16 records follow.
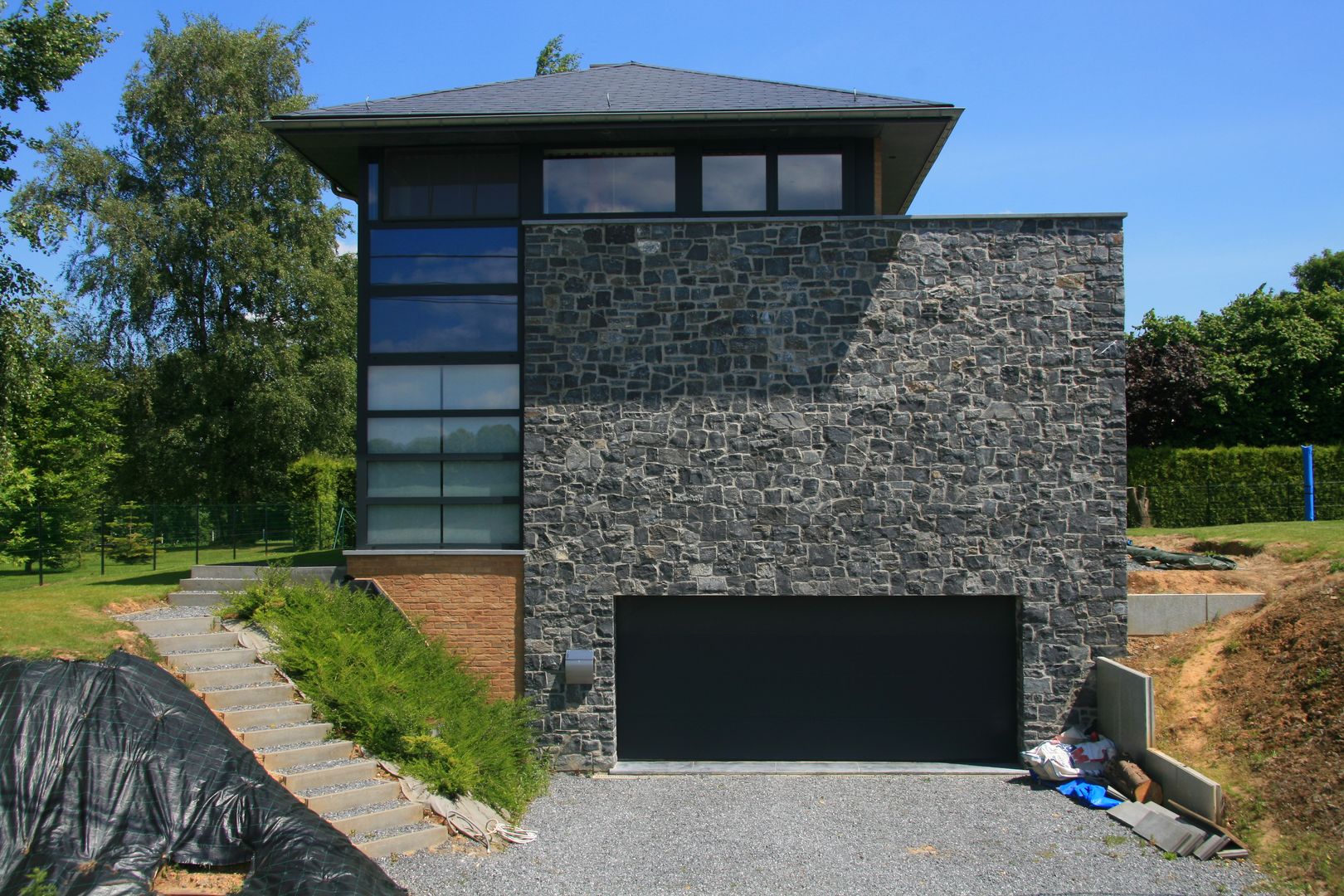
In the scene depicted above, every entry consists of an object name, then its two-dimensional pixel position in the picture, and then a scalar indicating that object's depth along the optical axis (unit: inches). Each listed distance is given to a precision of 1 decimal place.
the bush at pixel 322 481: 874.8
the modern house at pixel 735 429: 470.3
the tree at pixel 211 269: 983.6
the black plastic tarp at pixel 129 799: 270.1
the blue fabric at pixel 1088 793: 411.2
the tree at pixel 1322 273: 1466.5
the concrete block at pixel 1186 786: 367.6
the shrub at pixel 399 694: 382.0
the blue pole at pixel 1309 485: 778.8
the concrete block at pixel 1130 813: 385.1
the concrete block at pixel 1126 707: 417.7
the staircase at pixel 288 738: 341.4
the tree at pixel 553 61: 1019.9
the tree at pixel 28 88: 546.3
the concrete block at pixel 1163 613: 482.3
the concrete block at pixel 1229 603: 482.6
